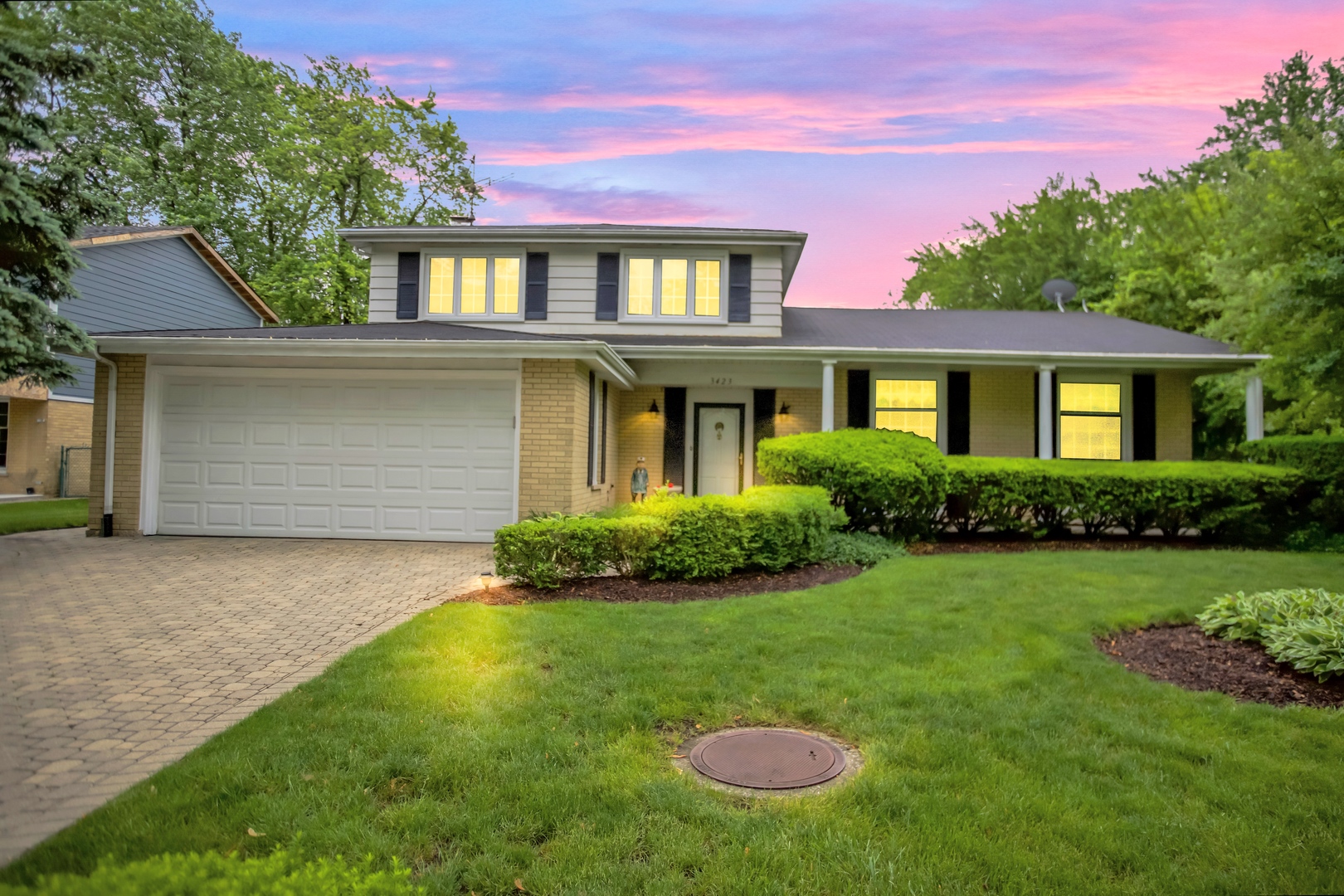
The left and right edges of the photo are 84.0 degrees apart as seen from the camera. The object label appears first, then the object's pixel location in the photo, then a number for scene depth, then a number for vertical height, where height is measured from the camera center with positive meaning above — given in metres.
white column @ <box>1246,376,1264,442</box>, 13.40 +1.26
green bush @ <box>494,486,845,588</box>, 7.02 -0.73
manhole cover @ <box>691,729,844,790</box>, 3.22 -1.33
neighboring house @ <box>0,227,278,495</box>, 17.25 +3.75
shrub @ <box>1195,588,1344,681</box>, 4.57 -1.01
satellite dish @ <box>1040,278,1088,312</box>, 20.95 +5.19
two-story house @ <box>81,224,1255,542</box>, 10.67 +1.36
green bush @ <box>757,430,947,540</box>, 9.89 -0.04
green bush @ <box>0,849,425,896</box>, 1.53 -0.93
